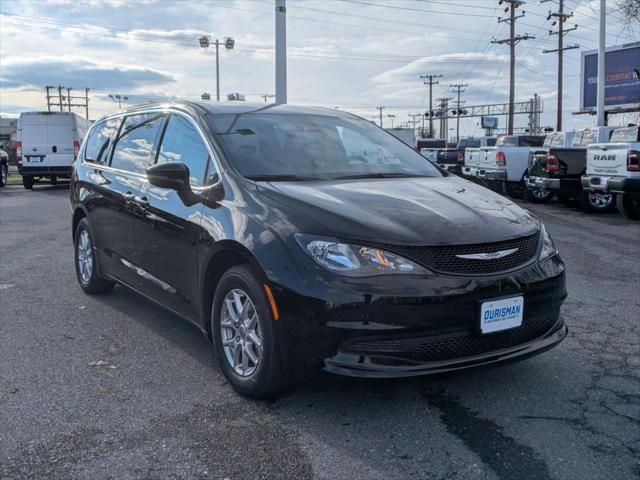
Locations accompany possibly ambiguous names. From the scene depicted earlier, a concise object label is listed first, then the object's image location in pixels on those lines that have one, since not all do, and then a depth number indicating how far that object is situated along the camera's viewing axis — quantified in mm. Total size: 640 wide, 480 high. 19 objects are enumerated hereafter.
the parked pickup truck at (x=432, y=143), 42344
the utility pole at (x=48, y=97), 99312
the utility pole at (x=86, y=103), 100838
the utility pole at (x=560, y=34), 39469
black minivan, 3117
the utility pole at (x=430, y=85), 86375
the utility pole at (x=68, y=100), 99250
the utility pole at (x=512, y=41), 40250
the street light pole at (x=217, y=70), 42475
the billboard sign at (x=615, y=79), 31609
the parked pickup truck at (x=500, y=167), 16875
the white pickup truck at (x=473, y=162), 18030
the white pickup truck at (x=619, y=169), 11258
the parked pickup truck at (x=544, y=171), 13883
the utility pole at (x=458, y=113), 84538
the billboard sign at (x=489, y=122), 66688
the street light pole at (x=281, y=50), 16766
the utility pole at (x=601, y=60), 21391
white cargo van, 21047
